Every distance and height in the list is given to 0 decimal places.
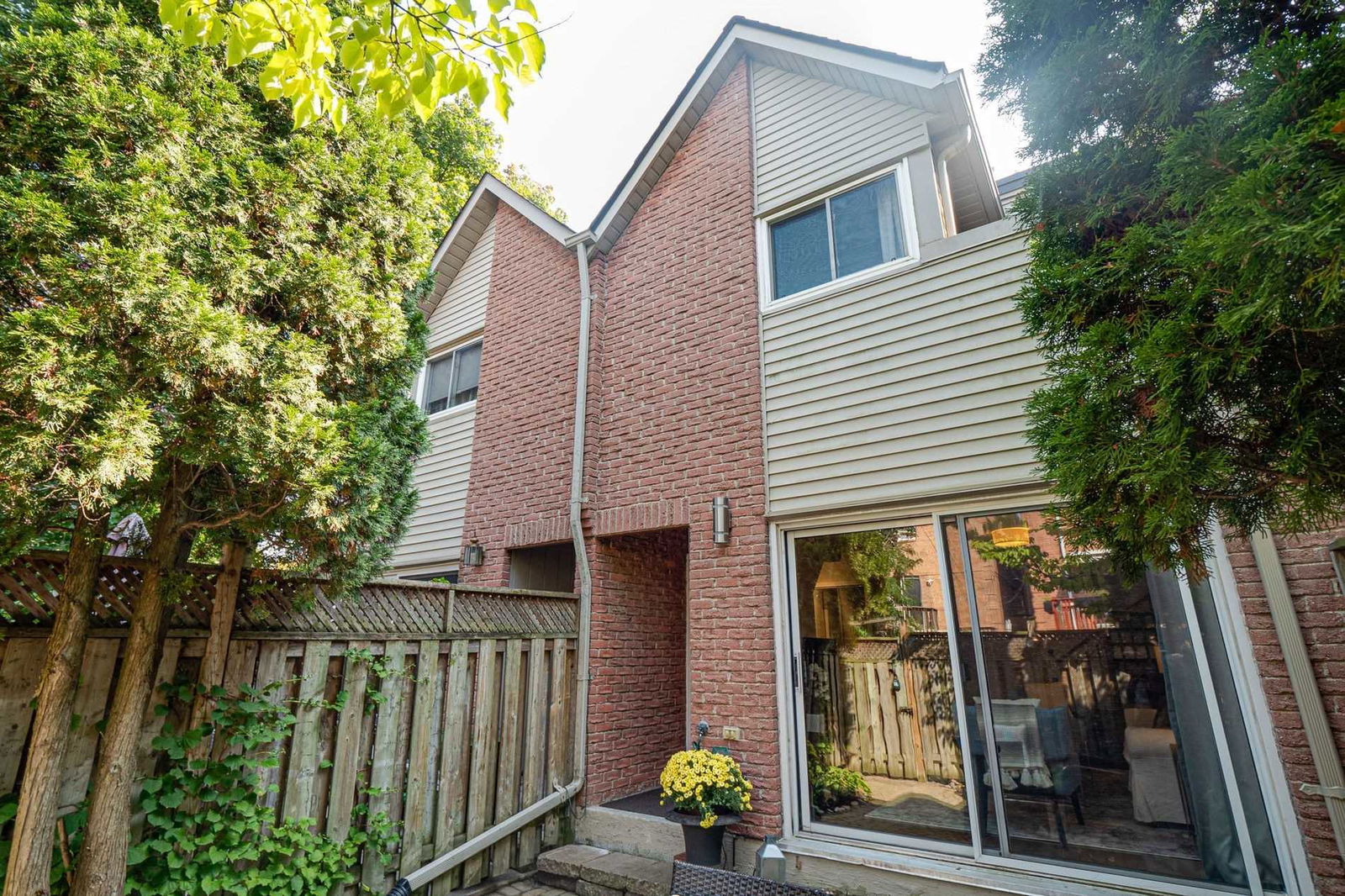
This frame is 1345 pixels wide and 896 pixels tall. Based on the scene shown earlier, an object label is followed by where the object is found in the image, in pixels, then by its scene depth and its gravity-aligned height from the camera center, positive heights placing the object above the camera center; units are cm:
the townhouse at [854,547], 360 +77
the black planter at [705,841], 442 -136
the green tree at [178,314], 241 +140
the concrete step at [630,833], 495 -151
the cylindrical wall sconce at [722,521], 536 +95
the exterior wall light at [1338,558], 324 +34
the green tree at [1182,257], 162 +108
